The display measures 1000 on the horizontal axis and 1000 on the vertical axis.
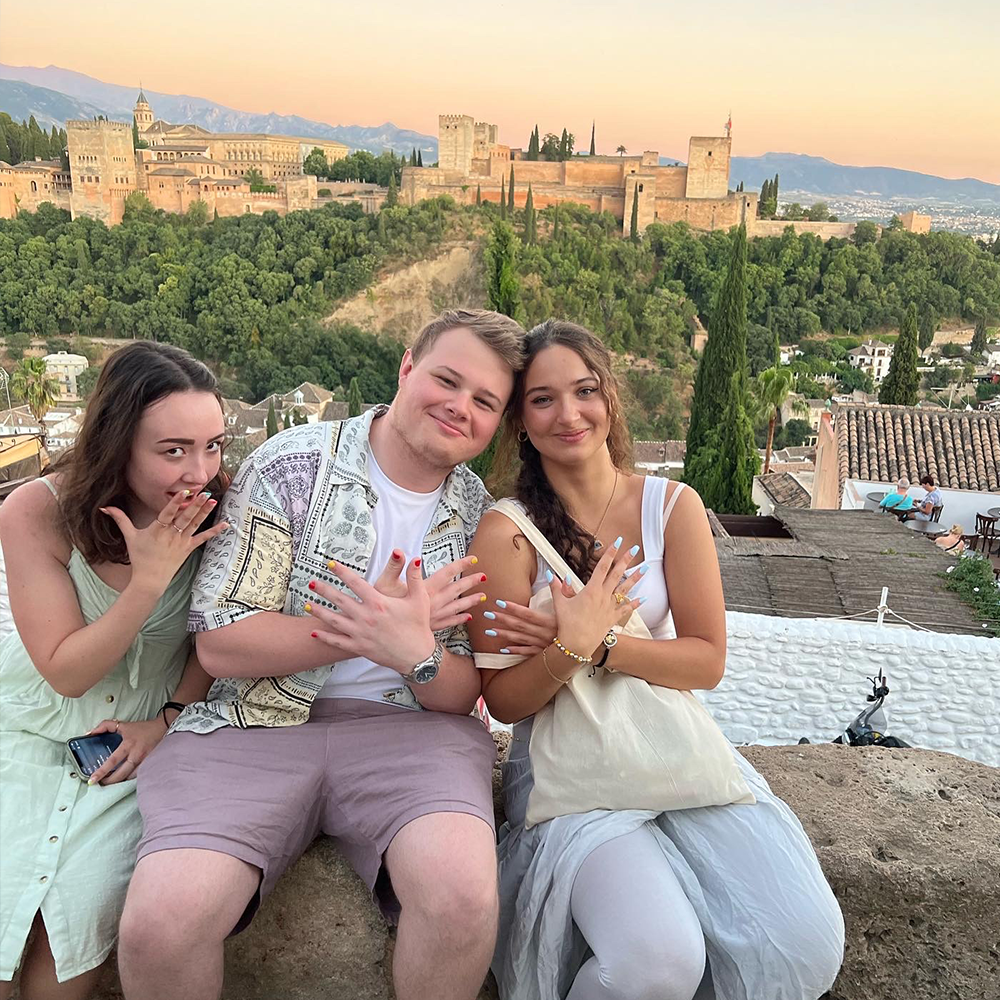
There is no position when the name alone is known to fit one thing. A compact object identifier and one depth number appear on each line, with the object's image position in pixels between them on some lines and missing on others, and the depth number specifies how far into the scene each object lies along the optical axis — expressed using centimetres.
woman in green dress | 136
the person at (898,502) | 859
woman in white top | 133
